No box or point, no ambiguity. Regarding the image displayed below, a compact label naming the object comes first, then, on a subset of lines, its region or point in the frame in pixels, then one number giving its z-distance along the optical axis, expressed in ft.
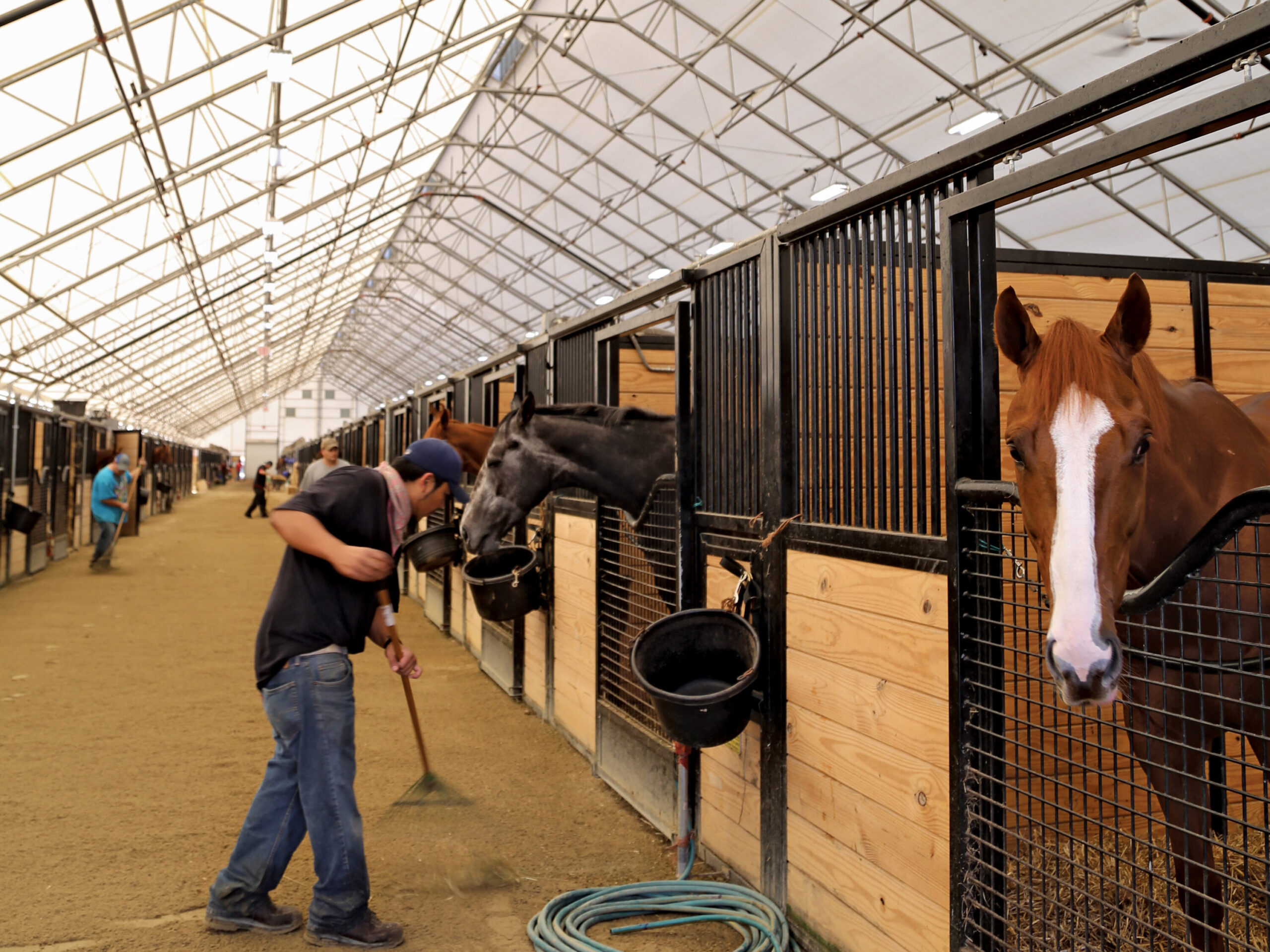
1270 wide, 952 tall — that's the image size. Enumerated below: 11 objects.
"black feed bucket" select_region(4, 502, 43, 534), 33.73
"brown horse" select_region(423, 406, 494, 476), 22.38
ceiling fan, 30.42
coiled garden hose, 8.47
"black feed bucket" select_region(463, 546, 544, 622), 15.01
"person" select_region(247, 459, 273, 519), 77.41
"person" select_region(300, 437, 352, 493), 30.78
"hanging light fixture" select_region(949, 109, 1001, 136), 35.78
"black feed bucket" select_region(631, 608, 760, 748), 8.04
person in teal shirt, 38.75
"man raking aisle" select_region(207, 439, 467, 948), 8.63
